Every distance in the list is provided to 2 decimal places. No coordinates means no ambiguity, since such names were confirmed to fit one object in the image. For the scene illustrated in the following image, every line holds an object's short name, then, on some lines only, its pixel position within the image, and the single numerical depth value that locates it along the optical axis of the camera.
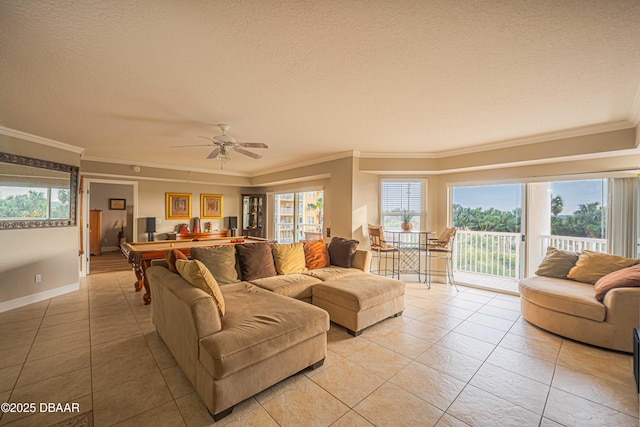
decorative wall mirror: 3.63
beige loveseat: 2.53
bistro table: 5.20
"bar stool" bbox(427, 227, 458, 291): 4.74
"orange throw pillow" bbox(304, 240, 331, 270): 3.99
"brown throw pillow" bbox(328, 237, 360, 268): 4.07
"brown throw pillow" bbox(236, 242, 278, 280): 3.37
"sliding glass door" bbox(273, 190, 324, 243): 6.67
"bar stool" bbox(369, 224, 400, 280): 4.83
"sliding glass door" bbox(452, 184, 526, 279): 4.65
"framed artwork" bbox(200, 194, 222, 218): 7.45
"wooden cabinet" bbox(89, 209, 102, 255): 7.91
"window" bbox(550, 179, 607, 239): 3.91
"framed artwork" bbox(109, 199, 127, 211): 8.59
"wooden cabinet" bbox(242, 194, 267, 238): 8.06
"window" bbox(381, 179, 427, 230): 5.41
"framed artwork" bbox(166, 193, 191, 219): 6.91
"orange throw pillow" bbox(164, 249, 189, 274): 2.76
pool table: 3.75
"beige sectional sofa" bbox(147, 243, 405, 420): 1.72
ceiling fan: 3.38
